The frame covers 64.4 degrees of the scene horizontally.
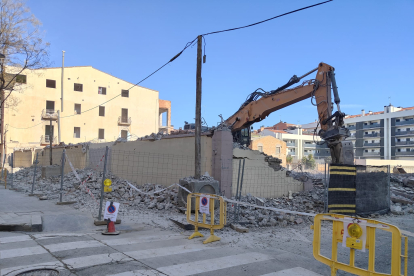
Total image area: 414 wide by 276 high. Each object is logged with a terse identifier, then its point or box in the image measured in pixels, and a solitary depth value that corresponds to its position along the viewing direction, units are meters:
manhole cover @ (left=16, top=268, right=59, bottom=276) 4.65
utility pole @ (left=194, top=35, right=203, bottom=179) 10.78
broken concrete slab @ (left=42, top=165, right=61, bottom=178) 19.89
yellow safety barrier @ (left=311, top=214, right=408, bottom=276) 3.70
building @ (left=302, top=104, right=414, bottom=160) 69.12
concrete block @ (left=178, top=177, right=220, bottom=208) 10.08
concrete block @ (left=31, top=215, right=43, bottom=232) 7.38
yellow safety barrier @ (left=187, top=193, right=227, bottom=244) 6.79
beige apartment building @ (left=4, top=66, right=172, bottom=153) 41.09
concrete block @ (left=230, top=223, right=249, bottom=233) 7.84
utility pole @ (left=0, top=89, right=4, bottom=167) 38.28
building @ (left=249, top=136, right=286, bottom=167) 56.82
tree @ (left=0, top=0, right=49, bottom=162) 17.31
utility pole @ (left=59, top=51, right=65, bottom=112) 43.28
